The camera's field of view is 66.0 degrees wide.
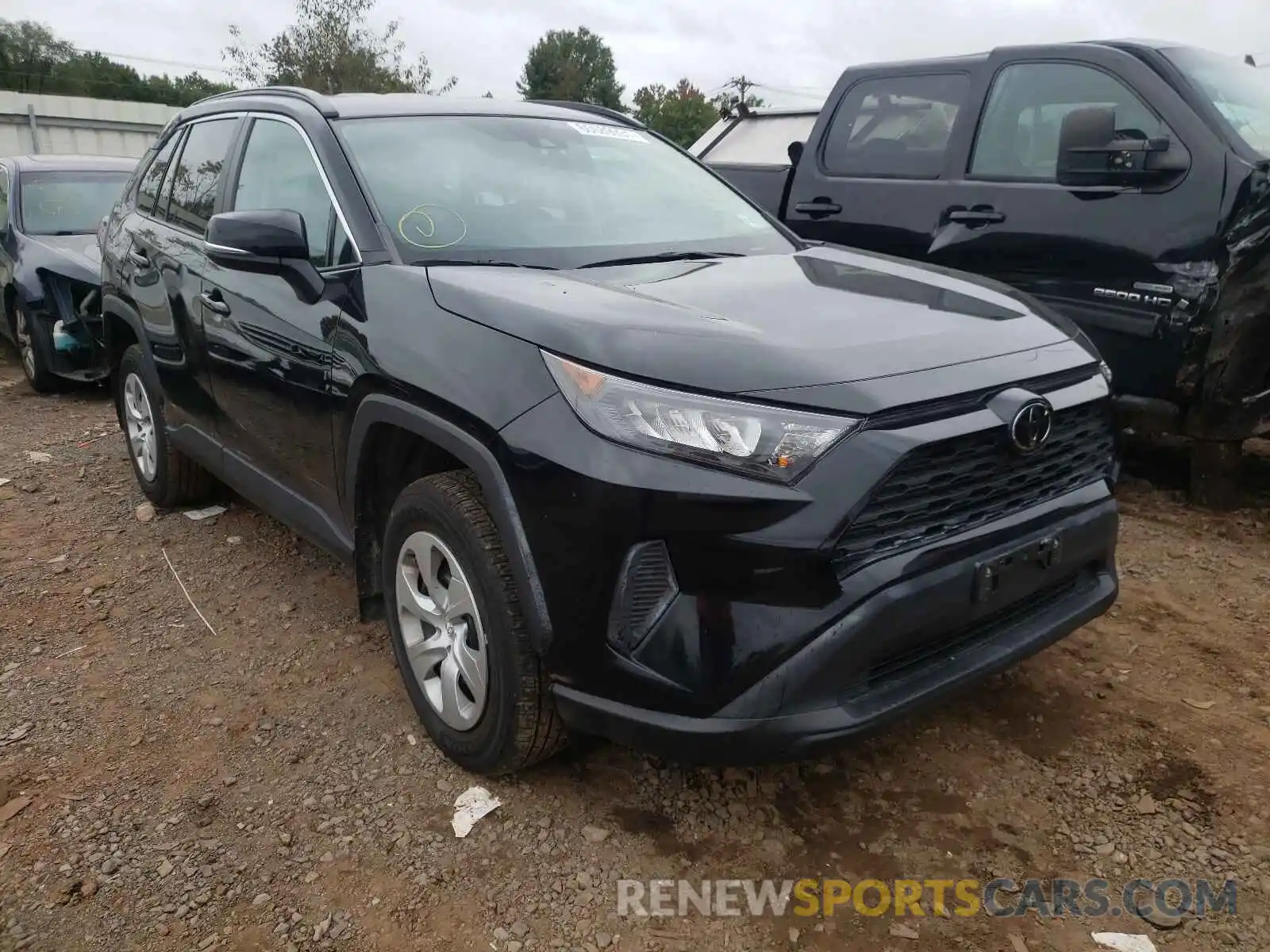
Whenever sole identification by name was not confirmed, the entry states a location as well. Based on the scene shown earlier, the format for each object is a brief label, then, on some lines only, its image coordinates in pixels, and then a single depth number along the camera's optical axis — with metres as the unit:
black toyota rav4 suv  1.94
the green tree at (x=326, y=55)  25.19
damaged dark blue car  6.78
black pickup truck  3.82
